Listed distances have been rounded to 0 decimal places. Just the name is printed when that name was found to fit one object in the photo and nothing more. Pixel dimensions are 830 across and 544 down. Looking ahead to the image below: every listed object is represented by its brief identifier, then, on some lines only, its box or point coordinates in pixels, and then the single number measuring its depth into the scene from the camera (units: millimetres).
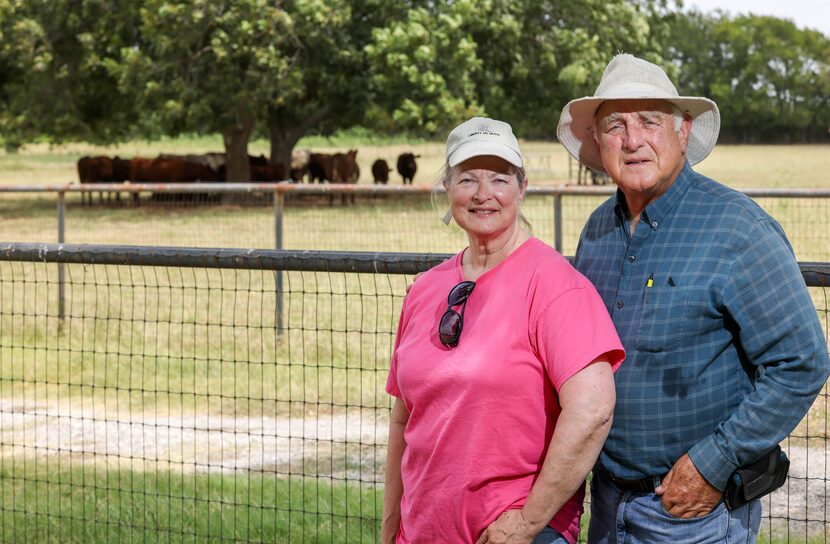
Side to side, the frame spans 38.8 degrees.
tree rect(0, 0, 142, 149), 30859
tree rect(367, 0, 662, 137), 28469
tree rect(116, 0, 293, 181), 28922
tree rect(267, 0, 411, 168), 29609
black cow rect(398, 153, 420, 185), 39906
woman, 2721
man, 2631
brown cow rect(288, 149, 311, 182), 40281
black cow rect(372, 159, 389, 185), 37438
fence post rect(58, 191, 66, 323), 10197
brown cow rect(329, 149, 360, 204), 38344
